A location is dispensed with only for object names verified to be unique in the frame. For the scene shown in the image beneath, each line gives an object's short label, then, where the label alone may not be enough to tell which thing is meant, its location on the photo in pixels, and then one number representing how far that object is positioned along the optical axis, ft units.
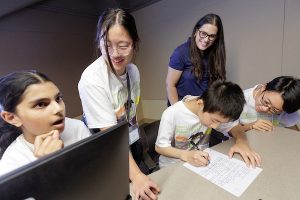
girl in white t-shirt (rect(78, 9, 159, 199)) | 2.87
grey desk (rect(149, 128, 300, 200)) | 2.55
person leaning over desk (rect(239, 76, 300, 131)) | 4.14
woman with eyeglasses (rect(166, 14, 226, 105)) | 5.05
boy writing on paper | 3.37
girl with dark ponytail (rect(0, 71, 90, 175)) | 2.34
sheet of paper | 2.71
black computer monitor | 1.05
